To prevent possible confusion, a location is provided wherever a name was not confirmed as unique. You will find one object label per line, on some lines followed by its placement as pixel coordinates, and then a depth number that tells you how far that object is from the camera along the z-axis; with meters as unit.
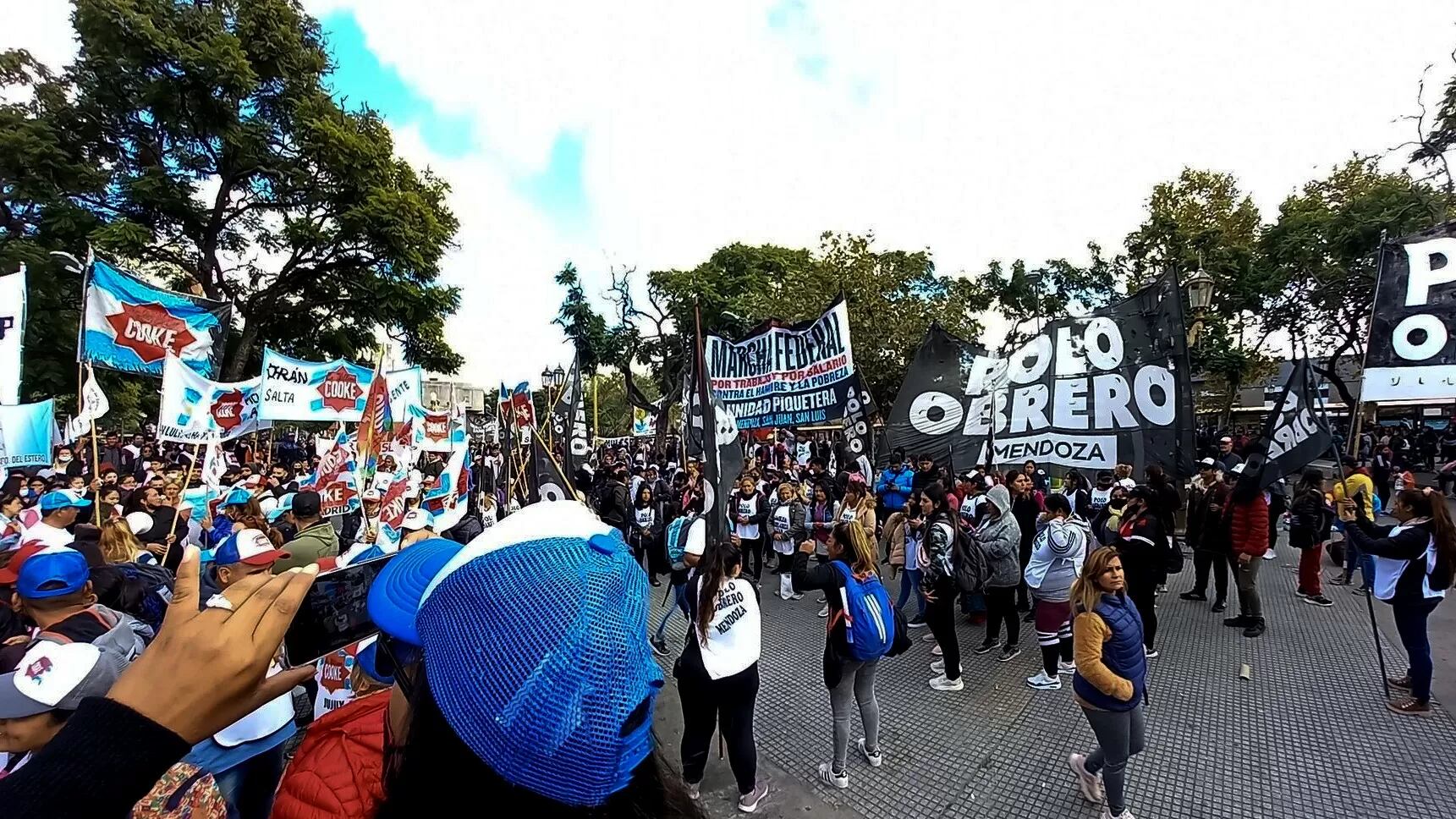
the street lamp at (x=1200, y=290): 10.10
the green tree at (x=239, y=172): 16.80
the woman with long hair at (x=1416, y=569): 4.52
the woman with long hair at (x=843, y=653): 3.87
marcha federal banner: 9.36
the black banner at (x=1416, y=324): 5.11
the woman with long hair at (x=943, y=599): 5.25
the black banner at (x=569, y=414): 6.62
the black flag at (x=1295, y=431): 5.34
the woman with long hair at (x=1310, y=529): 7.00
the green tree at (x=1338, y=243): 15.64
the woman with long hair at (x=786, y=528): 8.41
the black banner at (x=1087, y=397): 6.22
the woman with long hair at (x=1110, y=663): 3.33
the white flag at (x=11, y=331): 5.93
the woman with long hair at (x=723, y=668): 3.59
